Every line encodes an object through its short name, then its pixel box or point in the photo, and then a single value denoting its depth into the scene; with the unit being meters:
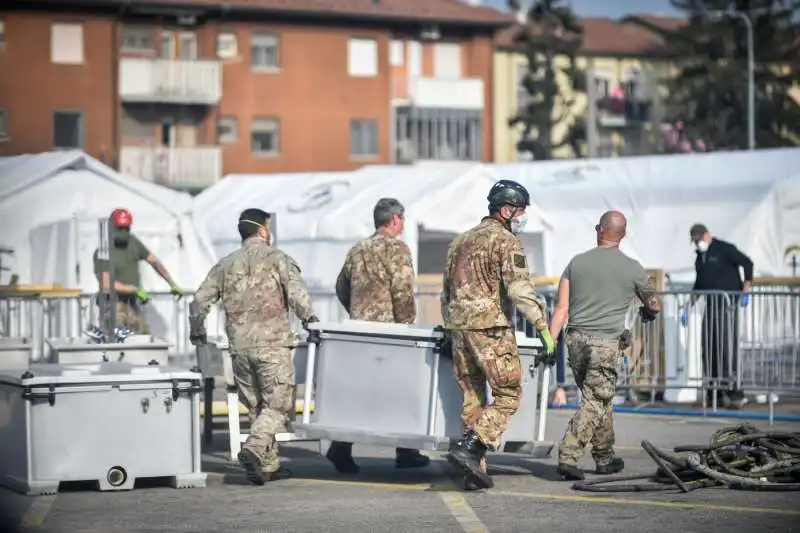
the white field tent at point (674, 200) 30.02
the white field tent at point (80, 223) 26.25
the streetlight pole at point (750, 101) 49.77
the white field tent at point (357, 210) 28.03
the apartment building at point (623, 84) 75.12
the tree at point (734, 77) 67.88
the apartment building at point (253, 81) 56.81
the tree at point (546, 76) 67.88
